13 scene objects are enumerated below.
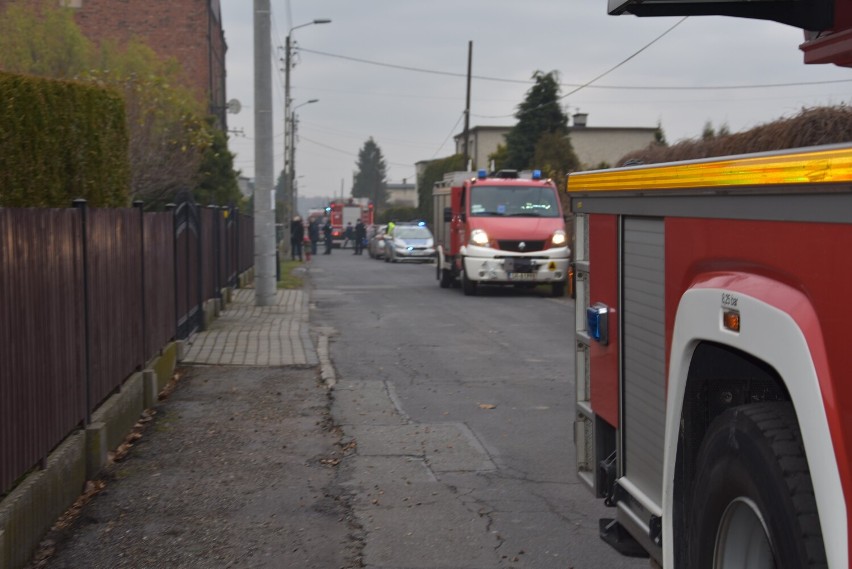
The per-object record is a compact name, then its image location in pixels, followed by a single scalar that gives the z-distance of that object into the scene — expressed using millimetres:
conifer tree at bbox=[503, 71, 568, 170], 51906
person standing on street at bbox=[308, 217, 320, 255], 52641
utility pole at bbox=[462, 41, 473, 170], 50212
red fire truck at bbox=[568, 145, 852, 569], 2451
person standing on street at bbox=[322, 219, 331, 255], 56250
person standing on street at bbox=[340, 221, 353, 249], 71688
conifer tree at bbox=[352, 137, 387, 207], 194938
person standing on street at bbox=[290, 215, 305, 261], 44059
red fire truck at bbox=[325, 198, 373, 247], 81750
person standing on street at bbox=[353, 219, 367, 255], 60688
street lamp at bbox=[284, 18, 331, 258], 54119
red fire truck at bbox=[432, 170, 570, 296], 23766
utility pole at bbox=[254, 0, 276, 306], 19844
